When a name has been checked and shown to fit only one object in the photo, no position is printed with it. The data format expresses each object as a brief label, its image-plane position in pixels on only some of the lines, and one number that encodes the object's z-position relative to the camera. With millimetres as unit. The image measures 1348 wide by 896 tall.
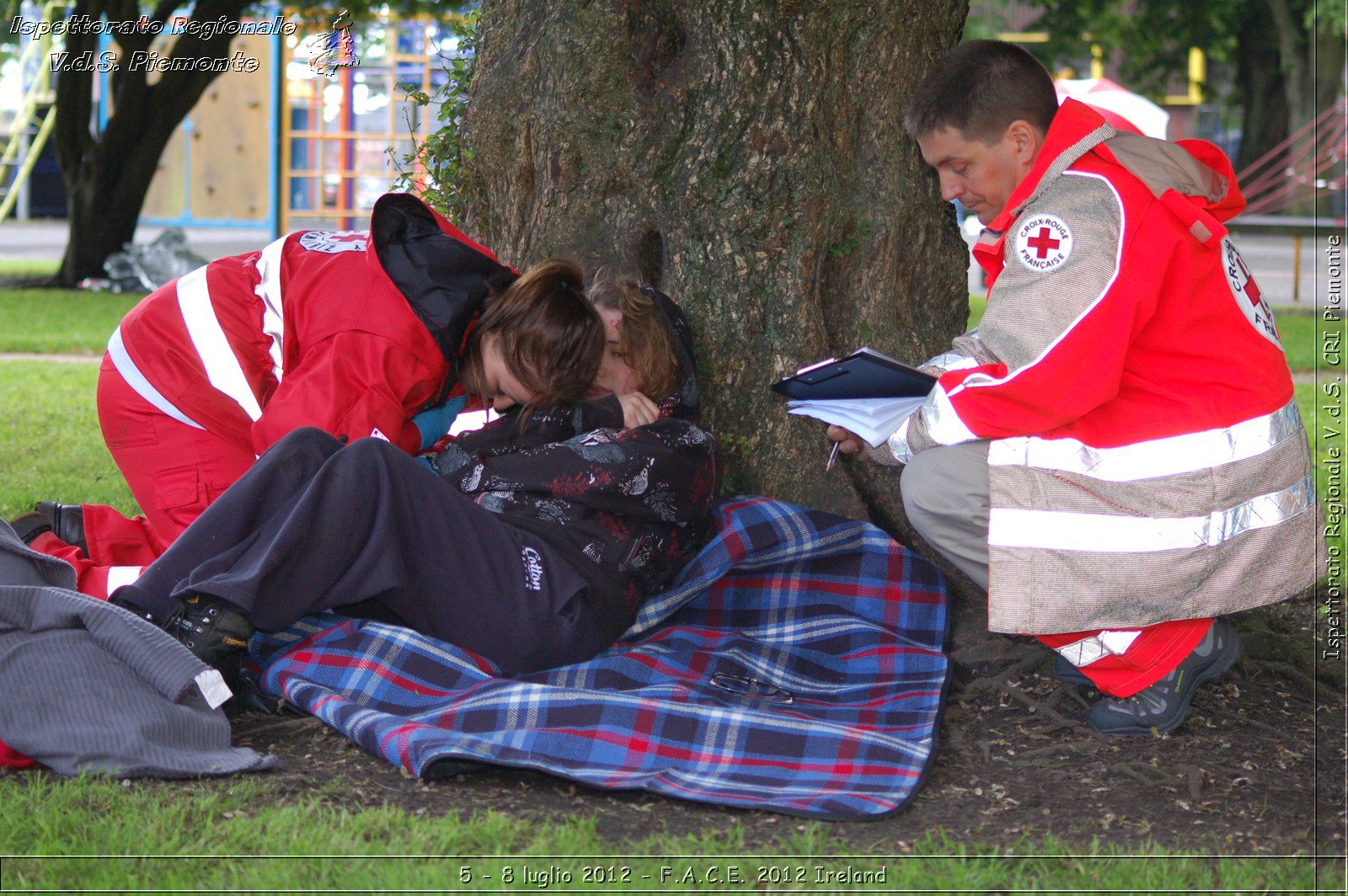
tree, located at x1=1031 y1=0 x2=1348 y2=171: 19547
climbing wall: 26859
